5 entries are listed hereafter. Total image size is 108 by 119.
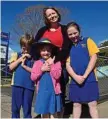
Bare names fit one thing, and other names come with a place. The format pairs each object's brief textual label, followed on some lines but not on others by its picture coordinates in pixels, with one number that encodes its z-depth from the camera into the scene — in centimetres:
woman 178
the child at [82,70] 171
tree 1098
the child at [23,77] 189
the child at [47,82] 173
